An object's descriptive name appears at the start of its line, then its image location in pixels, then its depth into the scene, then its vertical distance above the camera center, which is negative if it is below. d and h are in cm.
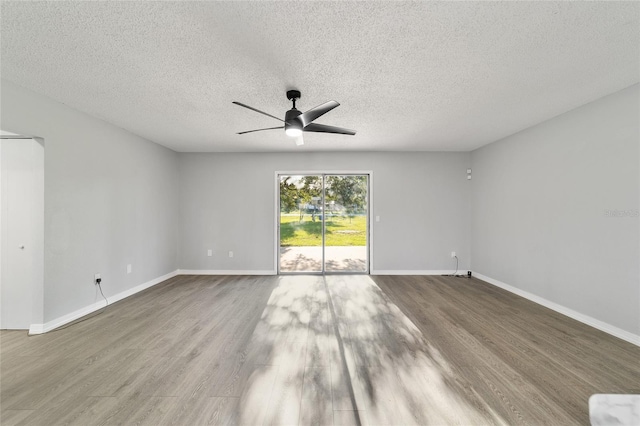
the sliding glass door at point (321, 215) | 533 -7
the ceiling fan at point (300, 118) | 238 +92
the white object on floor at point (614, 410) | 104 -83
